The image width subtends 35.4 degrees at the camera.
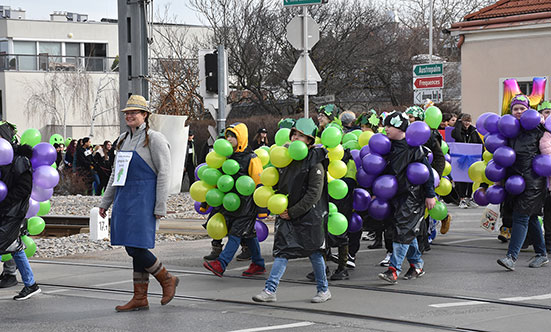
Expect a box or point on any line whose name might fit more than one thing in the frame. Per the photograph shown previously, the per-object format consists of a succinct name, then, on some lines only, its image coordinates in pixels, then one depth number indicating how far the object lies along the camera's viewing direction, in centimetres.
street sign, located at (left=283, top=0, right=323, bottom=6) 1454
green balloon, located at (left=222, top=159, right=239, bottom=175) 966
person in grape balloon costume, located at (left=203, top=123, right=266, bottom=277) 960
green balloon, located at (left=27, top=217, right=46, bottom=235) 936
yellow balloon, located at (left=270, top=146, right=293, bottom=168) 823
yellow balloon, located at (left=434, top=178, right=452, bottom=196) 1043
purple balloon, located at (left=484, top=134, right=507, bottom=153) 1009
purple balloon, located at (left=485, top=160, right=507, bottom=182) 1006
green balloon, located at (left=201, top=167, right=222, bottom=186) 977
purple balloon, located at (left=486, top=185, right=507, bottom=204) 1006
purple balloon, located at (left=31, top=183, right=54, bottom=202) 916
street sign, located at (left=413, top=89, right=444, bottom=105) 2089
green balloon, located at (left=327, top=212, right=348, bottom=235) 866
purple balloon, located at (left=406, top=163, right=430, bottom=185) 891
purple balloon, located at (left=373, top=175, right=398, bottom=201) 905
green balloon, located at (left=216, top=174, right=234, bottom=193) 964
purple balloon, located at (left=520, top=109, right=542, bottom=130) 967
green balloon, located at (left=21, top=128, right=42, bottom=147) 900
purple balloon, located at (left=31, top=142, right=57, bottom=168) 894
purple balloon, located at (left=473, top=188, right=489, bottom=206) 1052
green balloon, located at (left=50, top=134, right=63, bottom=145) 2200
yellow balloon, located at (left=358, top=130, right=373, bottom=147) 1004
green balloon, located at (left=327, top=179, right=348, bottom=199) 886
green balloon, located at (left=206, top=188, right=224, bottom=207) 970
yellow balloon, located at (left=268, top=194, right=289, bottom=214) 811
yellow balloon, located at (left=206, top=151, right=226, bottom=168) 980
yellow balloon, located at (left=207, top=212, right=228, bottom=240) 970
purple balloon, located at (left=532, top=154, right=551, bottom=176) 965
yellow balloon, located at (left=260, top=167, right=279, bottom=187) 849
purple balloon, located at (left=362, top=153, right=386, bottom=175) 920
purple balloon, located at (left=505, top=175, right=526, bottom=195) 970
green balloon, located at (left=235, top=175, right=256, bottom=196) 952
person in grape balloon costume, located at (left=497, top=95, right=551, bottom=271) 967
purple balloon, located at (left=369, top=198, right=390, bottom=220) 925
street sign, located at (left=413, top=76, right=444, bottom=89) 2072
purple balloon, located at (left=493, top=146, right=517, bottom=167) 988
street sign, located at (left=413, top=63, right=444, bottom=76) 2086
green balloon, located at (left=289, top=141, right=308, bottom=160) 806
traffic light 1412
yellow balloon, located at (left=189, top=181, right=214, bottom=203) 989
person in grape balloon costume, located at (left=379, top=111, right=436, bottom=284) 891
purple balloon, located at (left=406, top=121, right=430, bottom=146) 895
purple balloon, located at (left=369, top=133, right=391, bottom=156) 916
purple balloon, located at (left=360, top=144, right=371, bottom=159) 965
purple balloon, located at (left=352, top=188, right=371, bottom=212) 954
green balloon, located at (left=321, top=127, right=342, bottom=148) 898
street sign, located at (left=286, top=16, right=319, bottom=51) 1562
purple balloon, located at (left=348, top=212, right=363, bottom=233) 969
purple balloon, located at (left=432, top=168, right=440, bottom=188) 977
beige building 2423
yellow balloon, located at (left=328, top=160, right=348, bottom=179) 901
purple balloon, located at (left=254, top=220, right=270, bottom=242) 975
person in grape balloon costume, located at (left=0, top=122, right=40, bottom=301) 832
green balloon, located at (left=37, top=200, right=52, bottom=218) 962
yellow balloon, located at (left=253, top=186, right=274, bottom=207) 848
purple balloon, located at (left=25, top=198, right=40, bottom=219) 919
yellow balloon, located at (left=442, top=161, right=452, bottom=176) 1074
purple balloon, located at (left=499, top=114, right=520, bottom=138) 988
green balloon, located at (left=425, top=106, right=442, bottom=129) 993
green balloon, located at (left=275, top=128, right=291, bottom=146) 900
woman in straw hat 777
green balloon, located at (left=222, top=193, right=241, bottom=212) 962
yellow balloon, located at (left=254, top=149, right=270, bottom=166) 993
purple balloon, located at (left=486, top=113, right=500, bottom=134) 1023
